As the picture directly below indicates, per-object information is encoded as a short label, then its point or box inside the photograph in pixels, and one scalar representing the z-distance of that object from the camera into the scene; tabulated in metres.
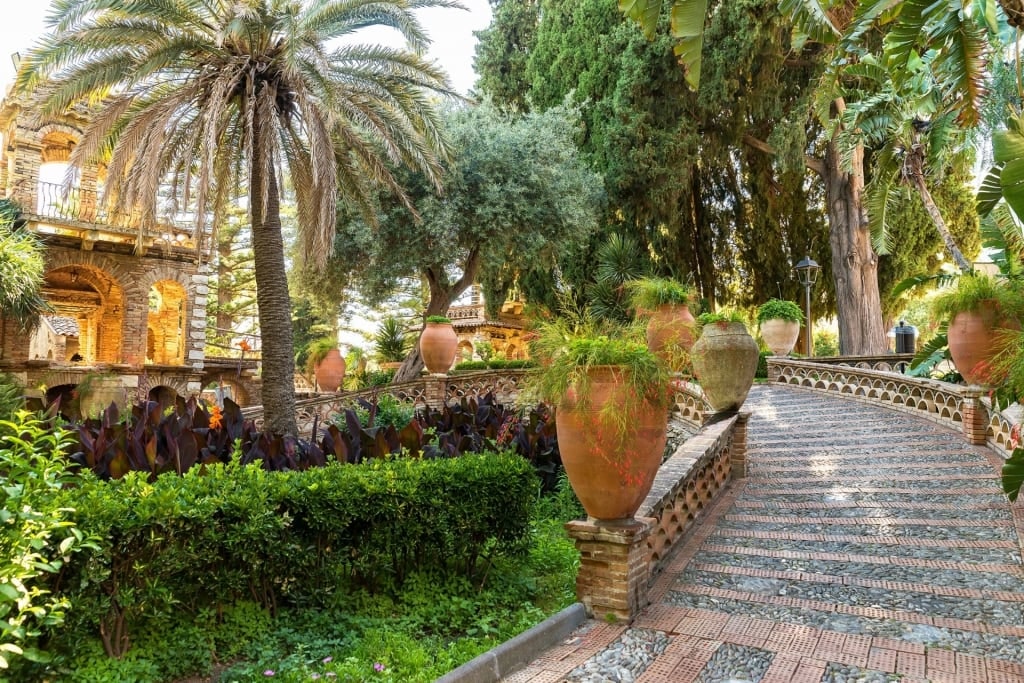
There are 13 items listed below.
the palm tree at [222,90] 9.48
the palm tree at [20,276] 13.70
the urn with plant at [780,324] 16.27
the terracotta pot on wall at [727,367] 8.47
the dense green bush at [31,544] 2.55
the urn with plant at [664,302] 10.21
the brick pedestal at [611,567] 4.58
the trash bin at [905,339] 16.62
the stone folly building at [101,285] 18.88
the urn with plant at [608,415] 4.52
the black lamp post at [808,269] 17.38
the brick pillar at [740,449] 8.07
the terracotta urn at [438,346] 15.34
